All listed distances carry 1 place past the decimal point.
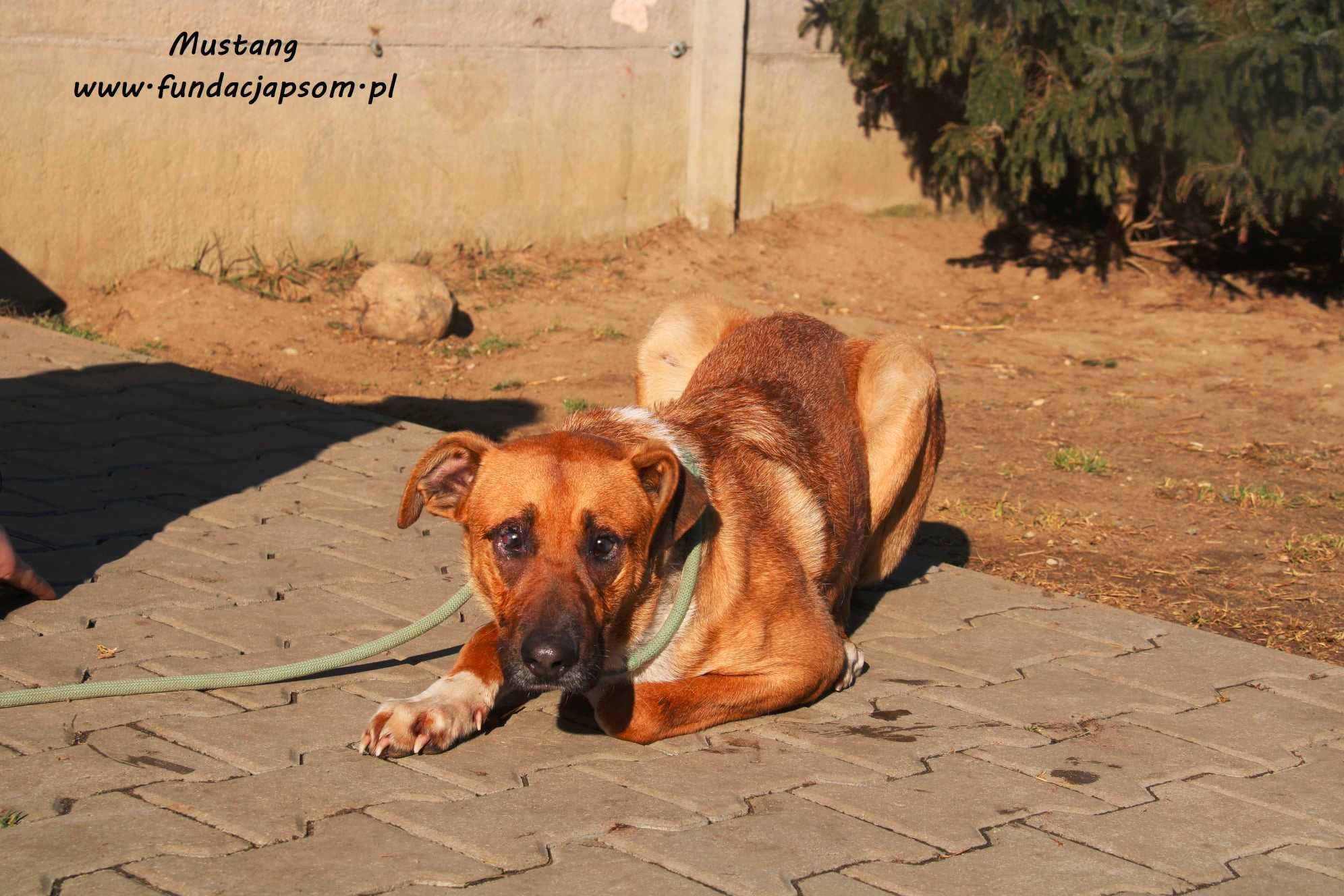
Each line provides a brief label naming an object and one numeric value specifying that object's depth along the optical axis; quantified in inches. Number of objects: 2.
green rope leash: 162.2
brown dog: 151.9
